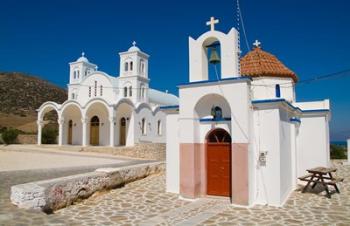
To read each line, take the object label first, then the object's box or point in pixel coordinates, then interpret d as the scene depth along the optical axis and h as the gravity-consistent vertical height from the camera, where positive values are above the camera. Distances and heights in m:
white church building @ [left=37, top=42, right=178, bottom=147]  27.72 +2.63
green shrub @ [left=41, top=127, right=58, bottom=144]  33.69 +0.10
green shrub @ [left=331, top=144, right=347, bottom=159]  28.90 -1.59
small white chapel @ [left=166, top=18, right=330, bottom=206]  9.09 +0.01
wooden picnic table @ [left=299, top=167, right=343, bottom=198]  10.12 -1.36
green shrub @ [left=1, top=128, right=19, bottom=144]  31.43 +0.10
